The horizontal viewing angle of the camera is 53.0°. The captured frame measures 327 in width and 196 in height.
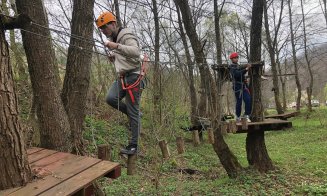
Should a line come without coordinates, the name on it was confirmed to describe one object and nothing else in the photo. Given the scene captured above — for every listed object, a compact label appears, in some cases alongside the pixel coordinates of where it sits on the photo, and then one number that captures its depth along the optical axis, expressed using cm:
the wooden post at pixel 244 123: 617
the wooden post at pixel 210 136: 552
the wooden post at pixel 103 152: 332
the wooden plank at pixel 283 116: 1059
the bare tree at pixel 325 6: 2218
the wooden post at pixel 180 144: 409
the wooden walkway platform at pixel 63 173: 237
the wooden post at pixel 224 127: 633
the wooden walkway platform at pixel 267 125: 637
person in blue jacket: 665
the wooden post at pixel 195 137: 586
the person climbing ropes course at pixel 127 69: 343
